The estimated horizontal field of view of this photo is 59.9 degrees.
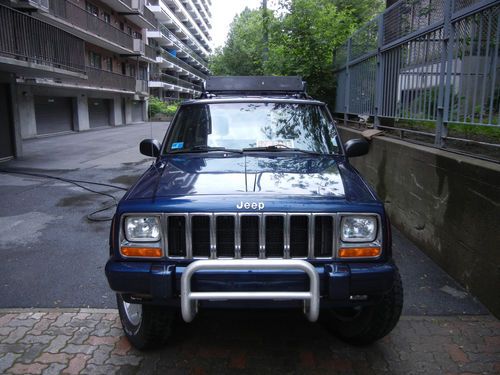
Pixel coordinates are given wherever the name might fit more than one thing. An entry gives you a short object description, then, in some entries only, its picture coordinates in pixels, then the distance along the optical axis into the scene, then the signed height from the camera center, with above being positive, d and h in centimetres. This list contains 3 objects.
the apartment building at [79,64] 1294 +226
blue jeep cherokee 258 -83
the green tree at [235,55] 3044 +444
